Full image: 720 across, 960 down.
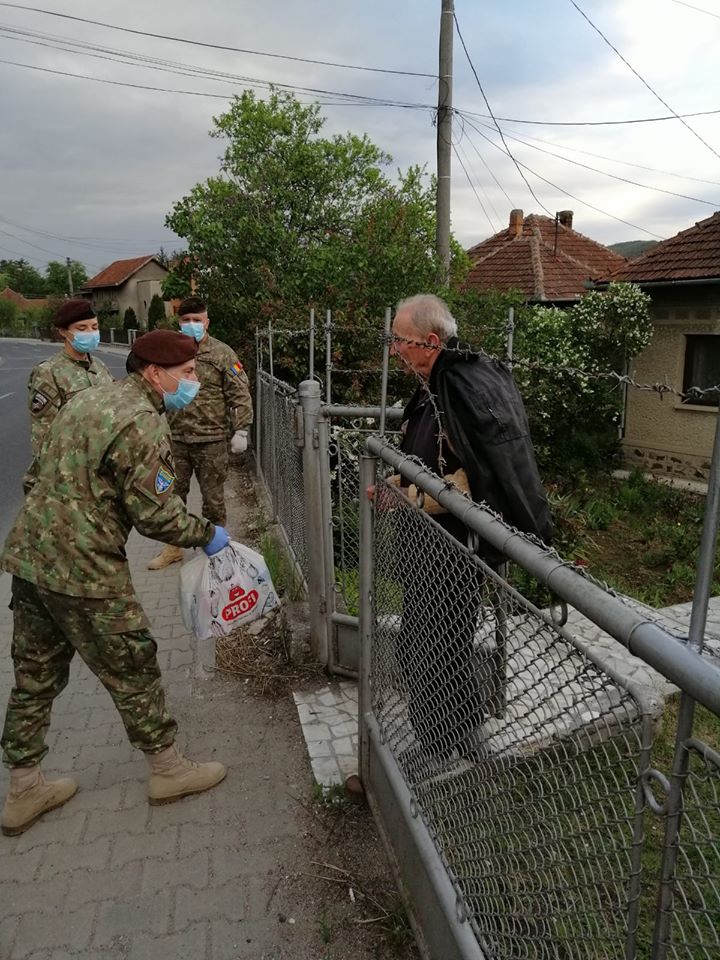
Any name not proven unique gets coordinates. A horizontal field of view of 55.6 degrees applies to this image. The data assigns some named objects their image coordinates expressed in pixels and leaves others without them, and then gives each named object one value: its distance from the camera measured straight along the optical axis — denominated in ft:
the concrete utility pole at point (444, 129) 33.17
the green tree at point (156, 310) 124.26
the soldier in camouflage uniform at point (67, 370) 14.29
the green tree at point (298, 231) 24.32
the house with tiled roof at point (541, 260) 49.39
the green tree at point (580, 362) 31.07
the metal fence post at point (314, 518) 11.69
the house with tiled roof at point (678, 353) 32.40
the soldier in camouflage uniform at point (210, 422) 17.04
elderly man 6.41
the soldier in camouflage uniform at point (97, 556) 7.70
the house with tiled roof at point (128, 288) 179.42
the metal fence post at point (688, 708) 2.90
